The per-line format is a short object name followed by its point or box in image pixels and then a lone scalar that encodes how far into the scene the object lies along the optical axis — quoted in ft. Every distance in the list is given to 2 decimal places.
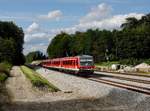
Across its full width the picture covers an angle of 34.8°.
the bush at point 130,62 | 138.99
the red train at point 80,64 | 92.78
